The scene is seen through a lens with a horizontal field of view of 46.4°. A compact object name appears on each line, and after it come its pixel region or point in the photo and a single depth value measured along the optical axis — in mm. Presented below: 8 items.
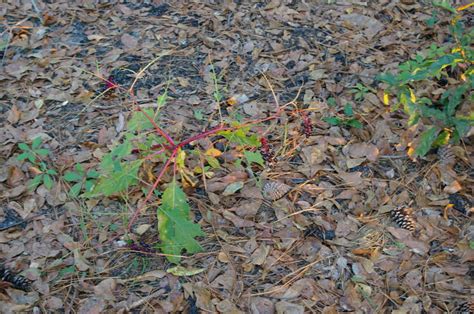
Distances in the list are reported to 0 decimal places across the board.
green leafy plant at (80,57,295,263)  2205
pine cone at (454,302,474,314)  2098
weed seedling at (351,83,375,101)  2887
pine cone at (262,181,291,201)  2463
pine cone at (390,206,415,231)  2367
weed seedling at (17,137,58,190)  2482
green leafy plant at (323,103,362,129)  2748
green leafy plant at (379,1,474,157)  2461
